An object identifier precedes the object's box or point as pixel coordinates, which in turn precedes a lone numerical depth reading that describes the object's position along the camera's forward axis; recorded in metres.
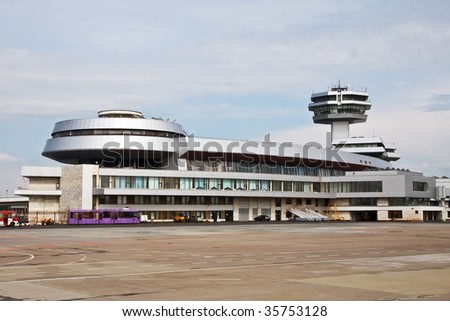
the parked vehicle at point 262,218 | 144.00
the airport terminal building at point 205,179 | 128.12
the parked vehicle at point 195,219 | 132.70
